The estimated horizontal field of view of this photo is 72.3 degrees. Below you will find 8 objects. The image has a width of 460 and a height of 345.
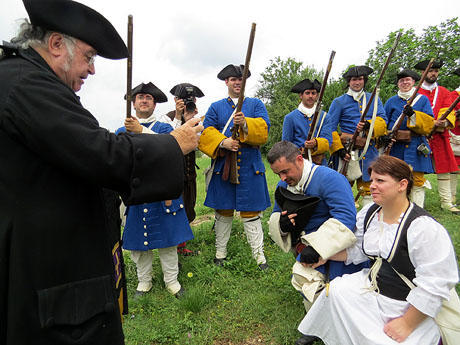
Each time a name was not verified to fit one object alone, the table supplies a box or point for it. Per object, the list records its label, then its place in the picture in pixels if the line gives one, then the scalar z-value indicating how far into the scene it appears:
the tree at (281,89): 21.14
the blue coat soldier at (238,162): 4.26
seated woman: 2.05
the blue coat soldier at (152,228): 3.66
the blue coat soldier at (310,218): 2.74
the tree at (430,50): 16.23
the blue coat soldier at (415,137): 5.56
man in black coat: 1.15
